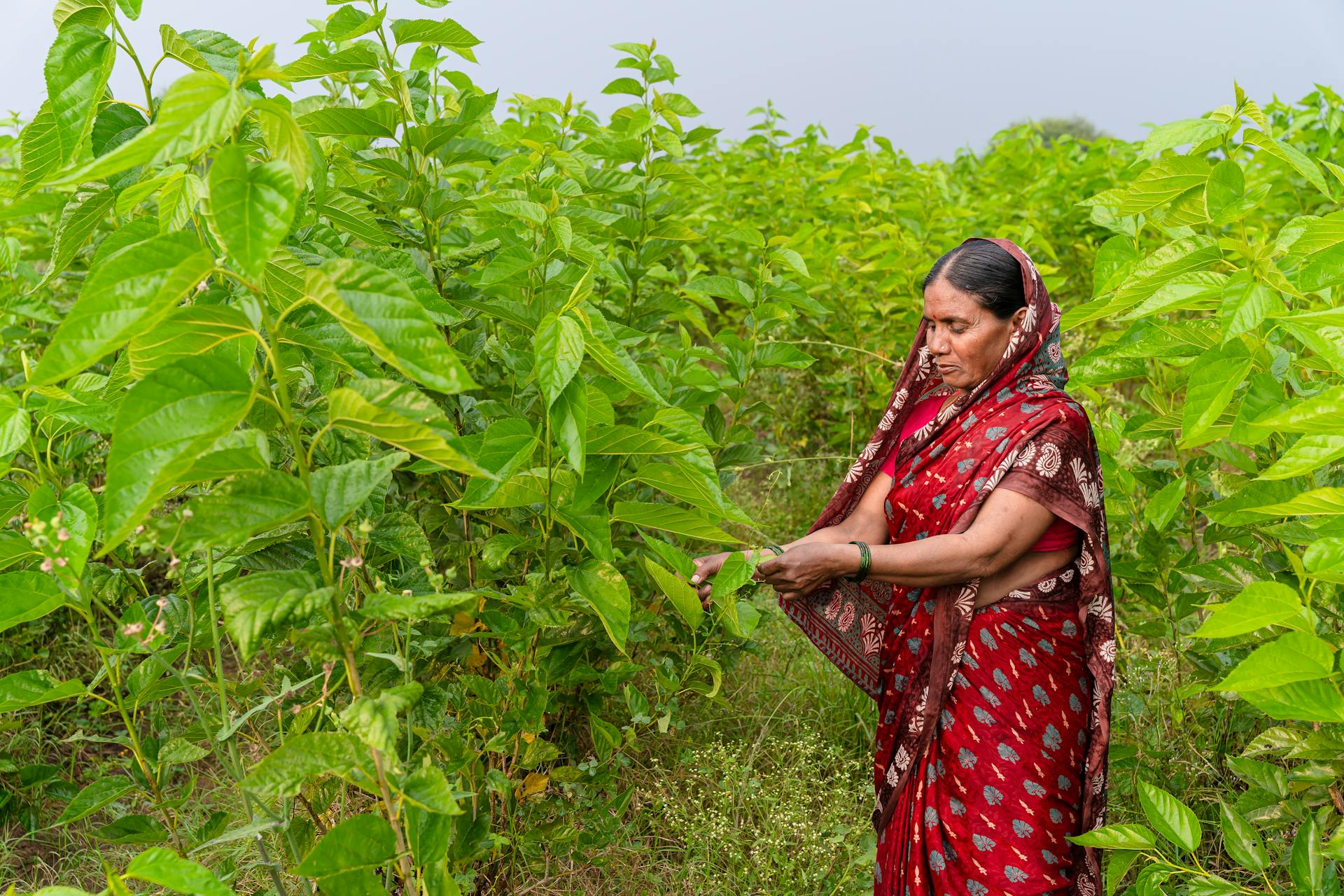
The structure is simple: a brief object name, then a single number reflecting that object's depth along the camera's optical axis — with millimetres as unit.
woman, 1956
